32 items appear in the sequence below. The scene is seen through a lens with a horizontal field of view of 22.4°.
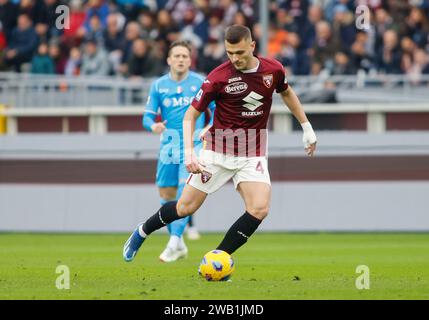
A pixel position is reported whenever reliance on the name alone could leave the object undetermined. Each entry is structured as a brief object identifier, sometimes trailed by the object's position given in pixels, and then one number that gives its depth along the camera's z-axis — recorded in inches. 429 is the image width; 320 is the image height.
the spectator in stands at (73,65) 866.8
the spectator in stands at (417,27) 855.7
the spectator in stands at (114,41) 875.4
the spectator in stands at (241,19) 870.4
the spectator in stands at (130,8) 922.8
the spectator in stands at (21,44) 864.9
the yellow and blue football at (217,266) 401.7
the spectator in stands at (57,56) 864.3
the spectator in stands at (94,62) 860.0
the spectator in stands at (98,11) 914.1
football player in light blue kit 535.8
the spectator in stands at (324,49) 831.1
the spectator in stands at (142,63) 842.8
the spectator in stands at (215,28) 877.2
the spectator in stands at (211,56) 855.1
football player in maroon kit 411.2
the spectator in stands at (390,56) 832.9
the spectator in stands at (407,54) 828.6
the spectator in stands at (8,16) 903.1
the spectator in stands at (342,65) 821.9
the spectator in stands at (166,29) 892.6
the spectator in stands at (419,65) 821.2
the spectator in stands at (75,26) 889.5
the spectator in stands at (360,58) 829.8
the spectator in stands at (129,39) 870.4
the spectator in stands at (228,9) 901.8
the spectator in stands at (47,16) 893.2
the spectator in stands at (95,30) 891.4
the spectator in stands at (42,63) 851.5
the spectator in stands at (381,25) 847.5
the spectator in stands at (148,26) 898.1
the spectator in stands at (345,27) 853.2
